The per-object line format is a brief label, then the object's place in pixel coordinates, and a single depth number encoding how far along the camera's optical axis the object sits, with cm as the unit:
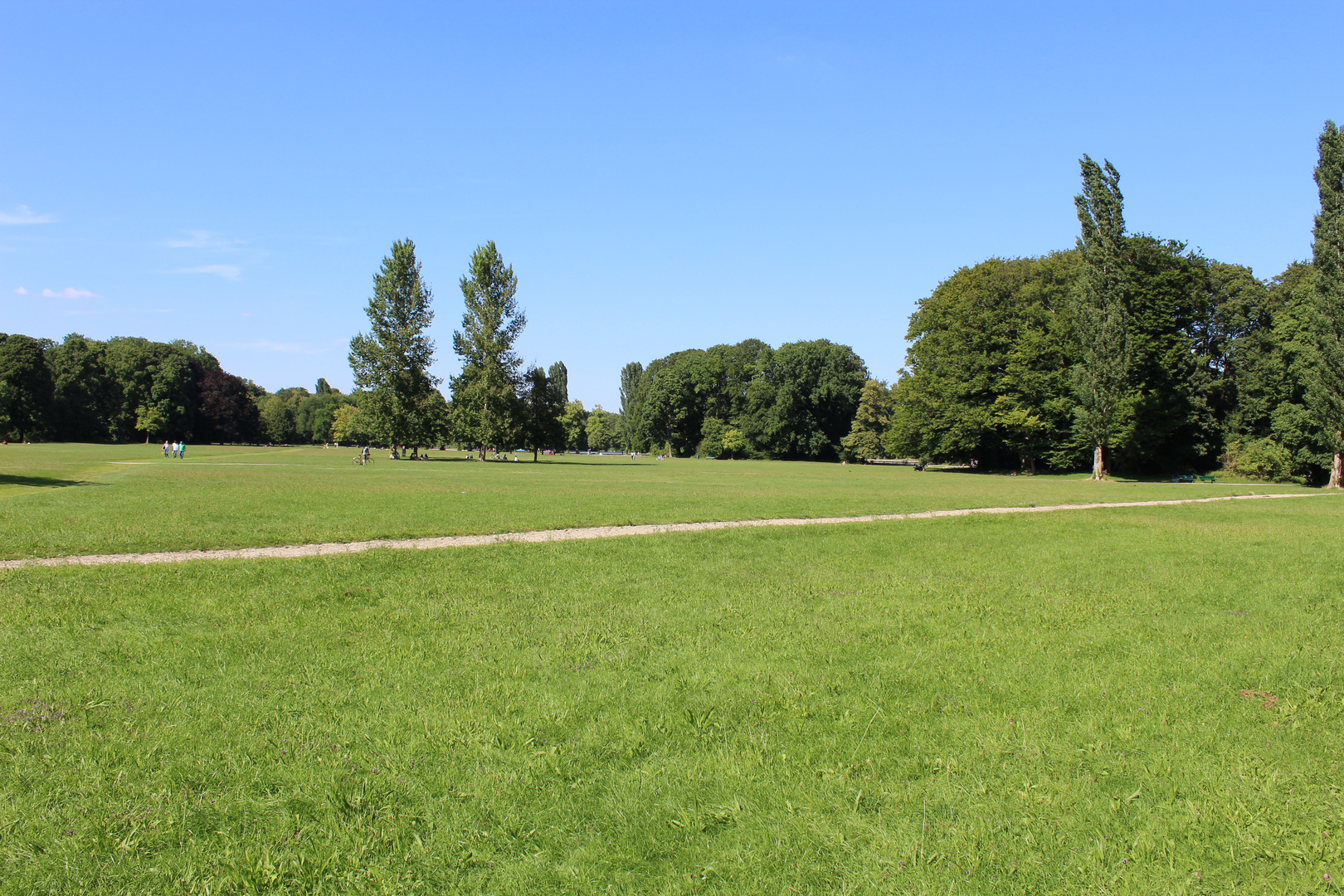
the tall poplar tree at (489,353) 6856
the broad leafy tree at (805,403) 9800
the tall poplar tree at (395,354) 6950
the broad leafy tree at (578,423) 15700
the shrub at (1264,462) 4528
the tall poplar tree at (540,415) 7050
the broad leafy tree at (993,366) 5662
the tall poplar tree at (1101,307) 4694
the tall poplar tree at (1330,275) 3766
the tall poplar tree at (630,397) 13938
